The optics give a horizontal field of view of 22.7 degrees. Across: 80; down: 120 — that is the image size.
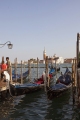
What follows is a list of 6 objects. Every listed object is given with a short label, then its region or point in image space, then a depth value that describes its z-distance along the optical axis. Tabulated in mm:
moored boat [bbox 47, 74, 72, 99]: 10719
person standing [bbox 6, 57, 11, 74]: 13094
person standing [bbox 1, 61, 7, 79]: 12133
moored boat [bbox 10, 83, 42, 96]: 11678
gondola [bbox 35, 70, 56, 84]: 16044
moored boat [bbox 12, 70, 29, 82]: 20594
